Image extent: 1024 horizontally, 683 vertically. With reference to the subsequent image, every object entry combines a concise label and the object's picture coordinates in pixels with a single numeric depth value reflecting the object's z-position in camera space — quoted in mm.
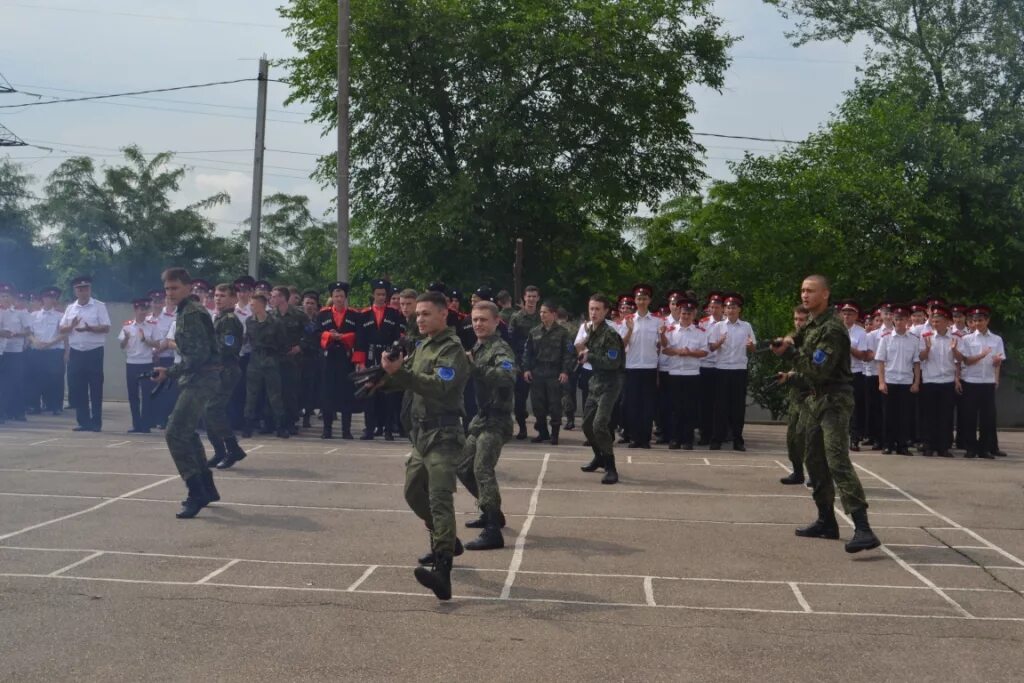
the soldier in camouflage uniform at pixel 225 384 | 12906
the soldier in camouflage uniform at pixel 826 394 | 9609
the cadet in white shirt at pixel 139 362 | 17578
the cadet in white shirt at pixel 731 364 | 17016
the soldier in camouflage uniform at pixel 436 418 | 7883
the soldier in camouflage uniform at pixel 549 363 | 17125
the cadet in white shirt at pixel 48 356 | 19844
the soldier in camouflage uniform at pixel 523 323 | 18219
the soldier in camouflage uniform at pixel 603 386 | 13031
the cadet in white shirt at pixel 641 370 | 17094
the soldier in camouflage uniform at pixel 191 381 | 10797
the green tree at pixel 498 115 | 31719
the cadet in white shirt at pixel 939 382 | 16766
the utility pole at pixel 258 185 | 26945
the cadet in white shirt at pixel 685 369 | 17062
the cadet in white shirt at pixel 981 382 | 16781
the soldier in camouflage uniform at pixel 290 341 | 17125
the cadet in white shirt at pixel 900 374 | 16797
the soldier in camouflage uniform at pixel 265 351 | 16953
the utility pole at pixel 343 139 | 23578
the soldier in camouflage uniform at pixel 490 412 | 9453
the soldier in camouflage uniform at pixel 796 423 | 10133
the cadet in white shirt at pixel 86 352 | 17797
